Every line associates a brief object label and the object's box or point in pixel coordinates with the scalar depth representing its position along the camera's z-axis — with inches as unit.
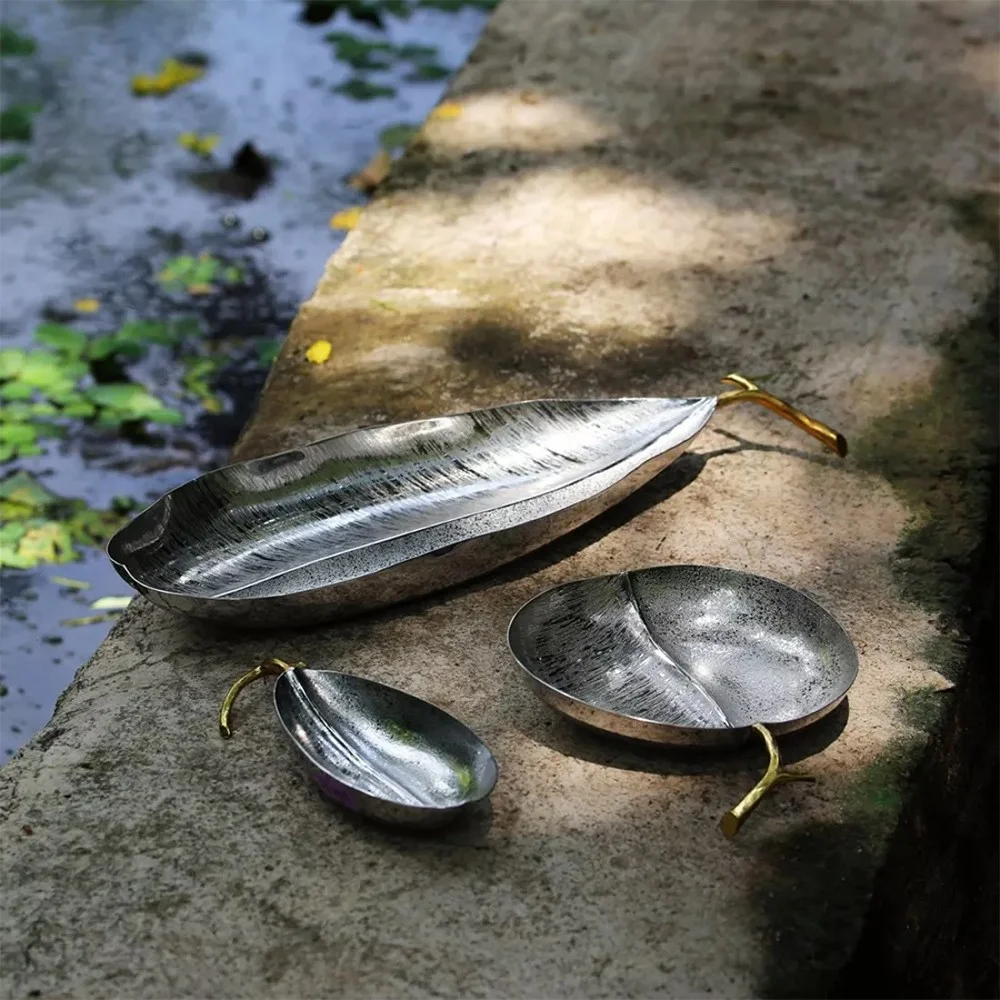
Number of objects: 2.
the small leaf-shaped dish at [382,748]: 51.9
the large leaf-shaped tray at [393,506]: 62.4
